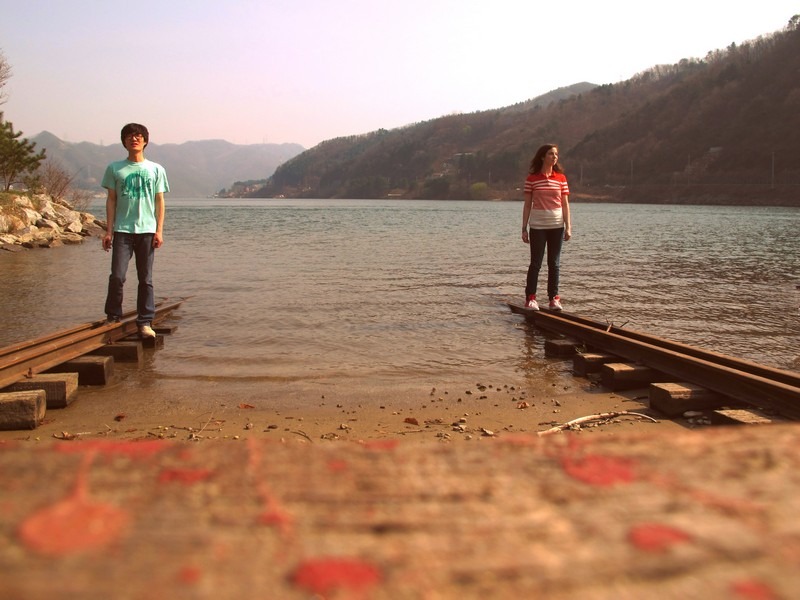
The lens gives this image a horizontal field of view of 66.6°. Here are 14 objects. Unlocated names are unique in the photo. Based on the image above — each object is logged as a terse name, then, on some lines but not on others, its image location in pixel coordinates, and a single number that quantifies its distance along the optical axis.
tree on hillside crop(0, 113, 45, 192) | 30.56
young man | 6.39
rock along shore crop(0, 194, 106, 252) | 23.77
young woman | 7.99
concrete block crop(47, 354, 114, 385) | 5.34
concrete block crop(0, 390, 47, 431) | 4.09
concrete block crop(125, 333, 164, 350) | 6.74
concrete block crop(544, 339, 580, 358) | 6.42
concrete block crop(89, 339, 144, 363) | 6.15
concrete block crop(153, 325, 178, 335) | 7.40
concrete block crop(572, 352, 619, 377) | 5.64
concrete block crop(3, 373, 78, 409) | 4.55
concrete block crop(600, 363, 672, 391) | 5.05
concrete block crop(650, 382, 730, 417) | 4.24
